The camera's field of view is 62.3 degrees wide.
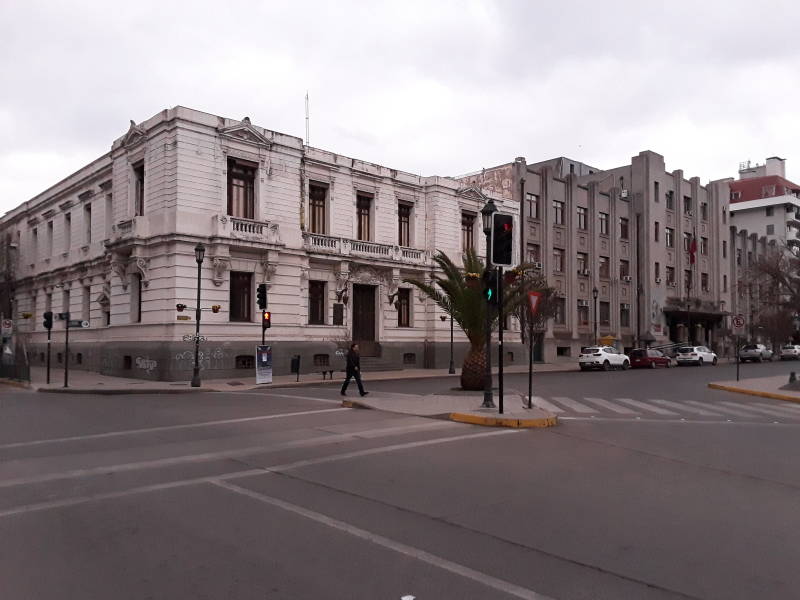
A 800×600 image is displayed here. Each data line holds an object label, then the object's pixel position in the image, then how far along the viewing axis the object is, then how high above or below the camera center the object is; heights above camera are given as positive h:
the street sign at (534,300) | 15.73 +0.65
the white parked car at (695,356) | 48.03 -2.07
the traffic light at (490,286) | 15.03 +0.93
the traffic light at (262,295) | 26.36 +1.24
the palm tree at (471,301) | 21.56 +0.92
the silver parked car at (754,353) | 58.12 -2.21
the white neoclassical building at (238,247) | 28.09 +3.86
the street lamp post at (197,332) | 24.42 -0.23
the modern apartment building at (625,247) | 48.16 +6.68
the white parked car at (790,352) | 62.97 -2.30
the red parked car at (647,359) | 44.56 -2.12
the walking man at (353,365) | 19.58 -1.16
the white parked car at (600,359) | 40.56 -1.94
